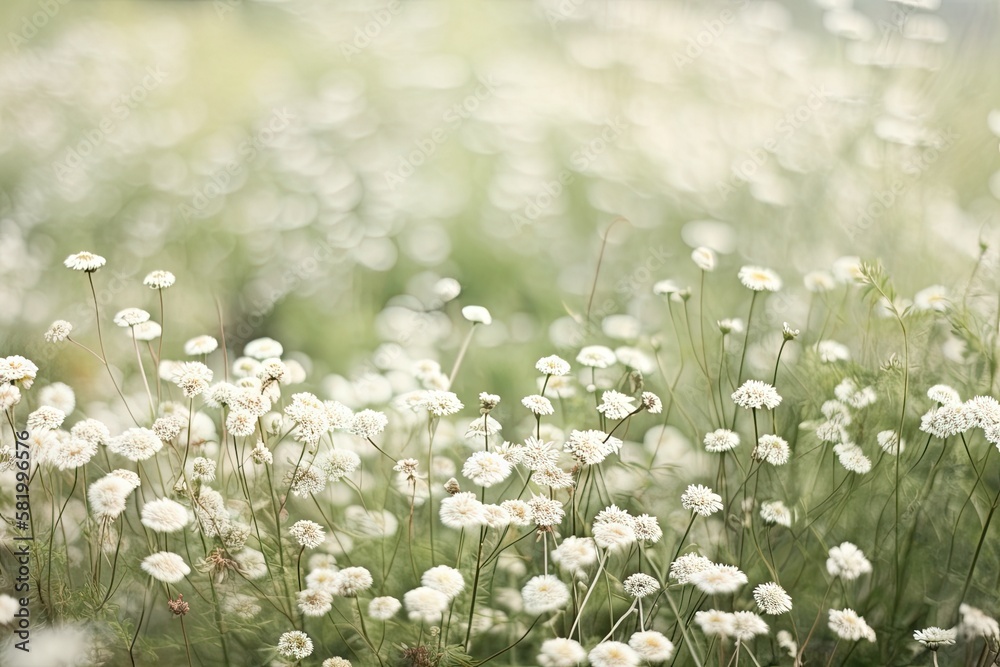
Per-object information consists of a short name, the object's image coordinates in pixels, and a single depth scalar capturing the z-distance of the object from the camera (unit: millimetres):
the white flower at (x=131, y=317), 885
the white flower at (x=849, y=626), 740
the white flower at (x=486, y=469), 747
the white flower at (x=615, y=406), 881
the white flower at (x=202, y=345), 954
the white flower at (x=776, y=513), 846
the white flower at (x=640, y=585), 749
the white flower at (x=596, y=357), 969
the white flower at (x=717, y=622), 708
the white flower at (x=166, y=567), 694
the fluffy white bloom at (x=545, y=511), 760
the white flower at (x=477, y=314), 1031
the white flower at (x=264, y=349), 1022
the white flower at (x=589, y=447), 798
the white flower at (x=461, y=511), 711
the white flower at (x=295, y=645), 733
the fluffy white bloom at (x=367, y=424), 825
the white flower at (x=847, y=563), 760
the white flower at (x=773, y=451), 848
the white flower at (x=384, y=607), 715
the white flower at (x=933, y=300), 1055
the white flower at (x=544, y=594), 701
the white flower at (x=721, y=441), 854
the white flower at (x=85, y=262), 874
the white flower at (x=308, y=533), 770
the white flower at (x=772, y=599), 741
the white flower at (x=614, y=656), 668
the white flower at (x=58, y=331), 880
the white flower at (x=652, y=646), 690
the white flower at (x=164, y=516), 702
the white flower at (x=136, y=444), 759
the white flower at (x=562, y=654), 669
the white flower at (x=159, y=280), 896
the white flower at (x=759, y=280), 1018
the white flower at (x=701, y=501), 787
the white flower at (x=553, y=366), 881
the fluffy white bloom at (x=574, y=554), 733
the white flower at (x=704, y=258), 1087
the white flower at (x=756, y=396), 846
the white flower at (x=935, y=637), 772
